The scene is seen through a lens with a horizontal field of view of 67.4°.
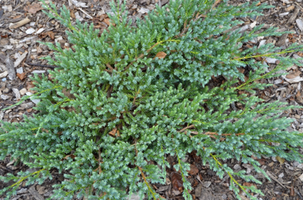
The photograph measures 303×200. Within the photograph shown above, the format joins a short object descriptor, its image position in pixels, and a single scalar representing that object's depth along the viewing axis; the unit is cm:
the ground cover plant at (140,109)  262
